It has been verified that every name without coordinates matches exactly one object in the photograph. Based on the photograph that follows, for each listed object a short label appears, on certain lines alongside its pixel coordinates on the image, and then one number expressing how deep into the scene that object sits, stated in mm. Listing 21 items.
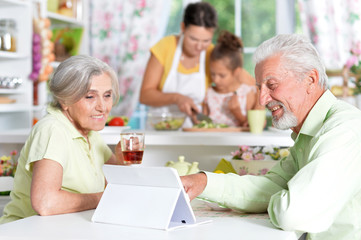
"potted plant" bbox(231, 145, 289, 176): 2273
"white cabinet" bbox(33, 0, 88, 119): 4328
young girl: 3789
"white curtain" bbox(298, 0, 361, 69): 4641
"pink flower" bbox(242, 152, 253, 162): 2299
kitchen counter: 2834
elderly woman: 1690
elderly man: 1342
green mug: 3092
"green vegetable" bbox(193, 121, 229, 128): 3279
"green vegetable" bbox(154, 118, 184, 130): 3293
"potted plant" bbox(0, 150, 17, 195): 2345
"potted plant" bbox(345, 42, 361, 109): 3345
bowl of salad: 3297
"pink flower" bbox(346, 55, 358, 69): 3695
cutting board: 3223
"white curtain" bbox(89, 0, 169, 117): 5066
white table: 1298
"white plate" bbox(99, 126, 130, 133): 3174
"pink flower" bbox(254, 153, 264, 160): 2316
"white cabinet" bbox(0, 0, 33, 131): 4027
